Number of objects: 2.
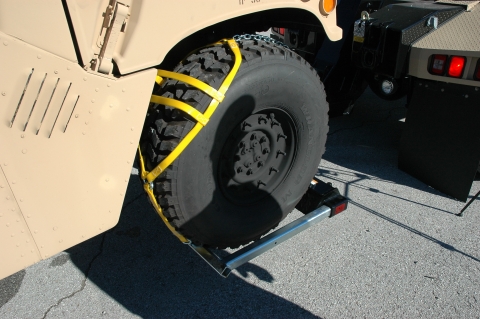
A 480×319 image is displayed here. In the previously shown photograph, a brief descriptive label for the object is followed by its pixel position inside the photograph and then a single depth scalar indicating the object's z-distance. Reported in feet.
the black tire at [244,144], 5.97
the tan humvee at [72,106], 4.48
